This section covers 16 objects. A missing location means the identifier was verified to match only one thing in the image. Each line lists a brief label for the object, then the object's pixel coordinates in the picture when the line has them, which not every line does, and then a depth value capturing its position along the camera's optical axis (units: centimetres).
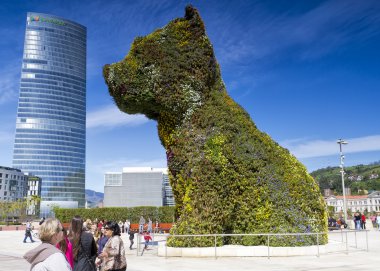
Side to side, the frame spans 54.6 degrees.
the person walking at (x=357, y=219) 2698
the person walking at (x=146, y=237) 1506
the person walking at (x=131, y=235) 1677
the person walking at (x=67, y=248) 440
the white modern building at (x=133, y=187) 9975
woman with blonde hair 299
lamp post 3481
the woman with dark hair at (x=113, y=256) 589
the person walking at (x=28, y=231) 2311
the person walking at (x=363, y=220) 2722
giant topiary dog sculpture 1180
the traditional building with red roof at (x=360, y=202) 16325
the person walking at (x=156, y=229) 3194
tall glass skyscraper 14362
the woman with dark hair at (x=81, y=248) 527
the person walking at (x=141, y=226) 2453
